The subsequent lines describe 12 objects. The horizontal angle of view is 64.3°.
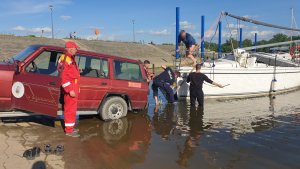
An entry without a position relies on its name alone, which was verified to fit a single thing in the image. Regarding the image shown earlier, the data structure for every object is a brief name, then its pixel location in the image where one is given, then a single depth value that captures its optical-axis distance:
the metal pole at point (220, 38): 18.48
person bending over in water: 8.46
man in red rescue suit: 4.99
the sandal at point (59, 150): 4.32
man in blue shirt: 9.89
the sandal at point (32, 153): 4.02
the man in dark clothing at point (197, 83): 8.17
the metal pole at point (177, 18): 12.63
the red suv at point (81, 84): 5.32
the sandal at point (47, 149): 4.30
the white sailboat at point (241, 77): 10.03
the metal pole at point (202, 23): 16.86
